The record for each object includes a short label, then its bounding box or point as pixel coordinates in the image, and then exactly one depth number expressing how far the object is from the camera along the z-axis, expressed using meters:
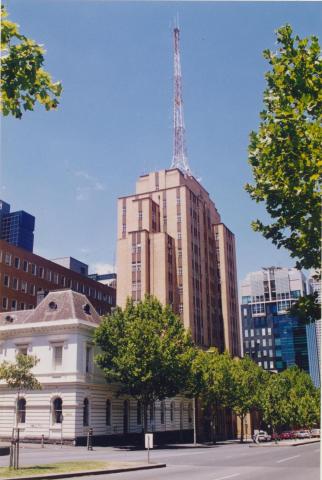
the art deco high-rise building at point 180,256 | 84.31
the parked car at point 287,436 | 75.06
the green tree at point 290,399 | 70.50
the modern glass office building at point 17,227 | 156.12
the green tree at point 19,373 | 32.62
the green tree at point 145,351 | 45.06
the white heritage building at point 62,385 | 45.31
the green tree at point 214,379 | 59.12
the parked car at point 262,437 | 67.47
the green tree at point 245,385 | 67.50
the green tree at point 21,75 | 10.20
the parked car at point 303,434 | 77.99
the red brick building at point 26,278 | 79.62
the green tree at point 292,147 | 15.68
